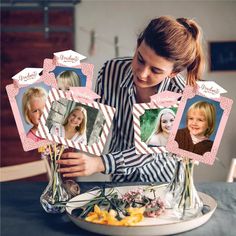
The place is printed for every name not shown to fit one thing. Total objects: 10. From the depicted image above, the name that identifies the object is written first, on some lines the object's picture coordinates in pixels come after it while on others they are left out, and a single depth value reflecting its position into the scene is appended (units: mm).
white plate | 1033
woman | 1376
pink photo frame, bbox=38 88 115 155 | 1210
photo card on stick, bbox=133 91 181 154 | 1215
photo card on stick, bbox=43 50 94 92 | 1222
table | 1088
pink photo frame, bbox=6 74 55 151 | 1214
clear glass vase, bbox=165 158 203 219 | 1175
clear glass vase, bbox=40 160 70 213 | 1202
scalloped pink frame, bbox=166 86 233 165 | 1174
